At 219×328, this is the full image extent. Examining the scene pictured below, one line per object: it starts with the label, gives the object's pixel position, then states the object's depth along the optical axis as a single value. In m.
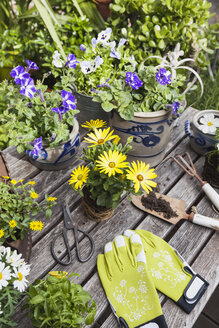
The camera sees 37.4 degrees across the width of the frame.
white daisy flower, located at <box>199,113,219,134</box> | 1.49
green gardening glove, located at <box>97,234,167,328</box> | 1.04
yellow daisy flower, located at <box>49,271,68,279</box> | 1.02
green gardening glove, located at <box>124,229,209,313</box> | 1.09
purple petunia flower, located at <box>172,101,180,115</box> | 1.30
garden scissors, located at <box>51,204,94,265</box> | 1.17
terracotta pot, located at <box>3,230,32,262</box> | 1.13
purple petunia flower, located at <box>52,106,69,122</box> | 1.27
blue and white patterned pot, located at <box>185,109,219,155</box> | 1.49
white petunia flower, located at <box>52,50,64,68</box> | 1.44
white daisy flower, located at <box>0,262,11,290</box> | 0.91
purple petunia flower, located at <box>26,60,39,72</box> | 1.33
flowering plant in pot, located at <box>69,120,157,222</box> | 1.09
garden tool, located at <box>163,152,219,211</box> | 1.37
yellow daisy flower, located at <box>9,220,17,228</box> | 1.08
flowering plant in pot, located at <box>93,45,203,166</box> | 1.31
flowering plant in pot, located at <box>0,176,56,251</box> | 1.10
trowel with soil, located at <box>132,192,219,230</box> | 1.29
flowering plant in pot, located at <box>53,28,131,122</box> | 1.48
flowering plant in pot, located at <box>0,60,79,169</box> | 1.27
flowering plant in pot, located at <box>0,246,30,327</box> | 0.92
